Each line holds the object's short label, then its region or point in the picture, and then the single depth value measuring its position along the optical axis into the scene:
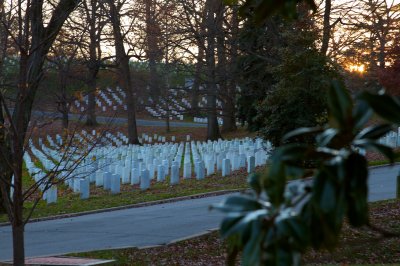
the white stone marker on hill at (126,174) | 25.78
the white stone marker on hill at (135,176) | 25.12
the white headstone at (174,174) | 23.94
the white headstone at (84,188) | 22.07
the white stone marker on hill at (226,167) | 25.50
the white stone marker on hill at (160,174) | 25.12
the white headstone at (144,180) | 23.12
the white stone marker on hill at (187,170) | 26.28
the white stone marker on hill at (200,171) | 25.27
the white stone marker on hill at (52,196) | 21.92
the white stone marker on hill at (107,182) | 23.94
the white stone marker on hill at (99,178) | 25.00
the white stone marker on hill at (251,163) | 25.72
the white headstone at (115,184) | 23.02
